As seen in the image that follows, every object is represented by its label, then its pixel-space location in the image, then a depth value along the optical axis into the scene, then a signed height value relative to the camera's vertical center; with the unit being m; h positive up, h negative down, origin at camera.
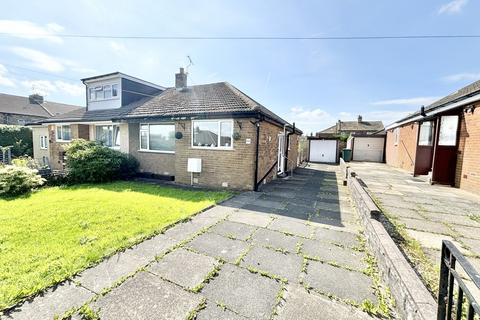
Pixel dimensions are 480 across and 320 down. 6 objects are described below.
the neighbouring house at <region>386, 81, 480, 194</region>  6.74 +0.43
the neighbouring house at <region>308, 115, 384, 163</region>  20.92 +0.24
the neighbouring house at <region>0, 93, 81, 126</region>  30.16 +5.20
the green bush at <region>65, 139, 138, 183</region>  9.04 -0.90
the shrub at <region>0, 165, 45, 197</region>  7.02 -1.43
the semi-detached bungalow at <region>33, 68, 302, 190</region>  7.66 +0.68
